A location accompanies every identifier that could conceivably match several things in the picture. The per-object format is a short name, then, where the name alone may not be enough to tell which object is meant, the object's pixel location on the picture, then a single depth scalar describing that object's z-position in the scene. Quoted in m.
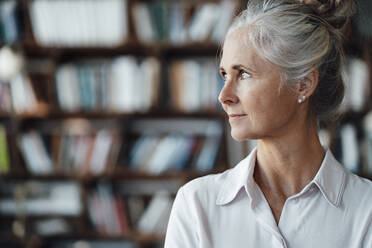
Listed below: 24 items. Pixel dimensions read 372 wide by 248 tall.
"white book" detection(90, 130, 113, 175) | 2.86
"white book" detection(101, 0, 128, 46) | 2.81
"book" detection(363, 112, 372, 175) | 2.73
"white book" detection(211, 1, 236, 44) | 2.76
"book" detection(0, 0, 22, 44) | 2.88
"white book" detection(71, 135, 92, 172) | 2.88
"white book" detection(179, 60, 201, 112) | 2.81
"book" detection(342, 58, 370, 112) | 2.71
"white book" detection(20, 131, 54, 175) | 2.90
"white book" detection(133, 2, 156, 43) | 2.84
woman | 1.12
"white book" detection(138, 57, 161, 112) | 2.81
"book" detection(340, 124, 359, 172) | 2.69
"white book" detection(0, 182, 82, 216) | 2.94
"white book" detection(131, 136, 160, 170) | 2.88
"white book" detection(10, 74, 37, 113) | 2.89
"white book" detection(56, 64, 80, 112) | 2.87
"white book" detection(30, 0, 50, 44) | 2.84
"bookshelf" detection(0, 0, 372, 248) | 2.82
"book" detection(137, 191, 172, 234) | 2.88
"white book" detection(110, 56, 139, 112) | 2.82
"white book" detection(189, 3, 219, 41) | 2.79
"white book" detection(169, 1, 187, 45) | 2.83
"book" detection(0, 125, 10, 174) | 2.88
